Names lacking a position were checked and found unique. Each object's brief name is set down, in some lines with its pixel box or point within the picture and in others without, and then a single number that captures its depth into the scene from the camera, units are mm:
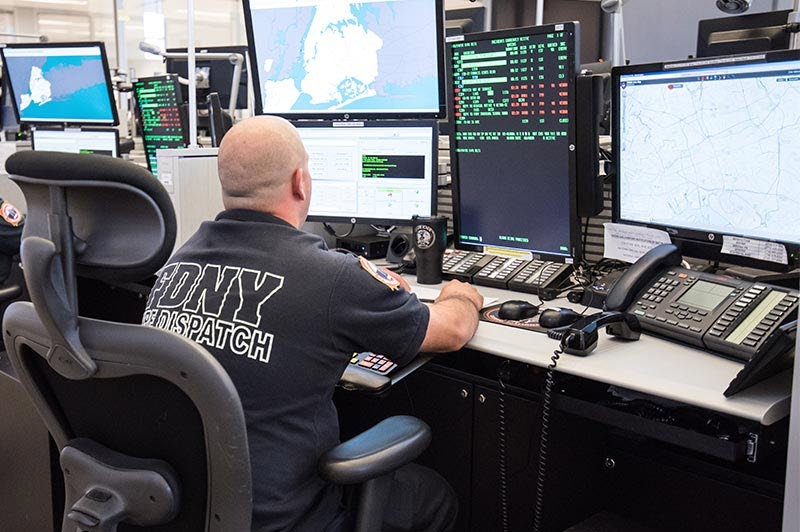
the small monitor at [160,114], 3035
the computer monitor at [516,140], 1814
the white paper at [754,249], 1419
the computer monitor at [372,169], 2059
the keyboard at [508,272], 1809
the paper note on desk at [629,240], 1673
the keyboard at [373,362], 1443
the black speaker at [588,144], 1764
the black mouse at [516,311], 1568
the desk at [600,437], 1234
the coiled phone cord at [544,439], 1334
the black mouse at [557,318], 1492
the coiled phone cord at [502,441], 1610
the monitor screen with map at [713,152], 1388
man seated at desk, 1182
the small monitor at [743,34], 2330
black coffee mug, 1911
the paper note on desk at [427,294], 1732
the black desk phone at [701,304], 1293
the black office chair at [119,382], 896
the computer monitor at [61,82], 3117
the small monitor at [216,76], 3664
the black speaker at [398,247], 2154
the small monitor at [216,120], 2781
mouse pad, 1529
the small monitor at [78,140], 3193
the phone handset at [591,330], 1357
